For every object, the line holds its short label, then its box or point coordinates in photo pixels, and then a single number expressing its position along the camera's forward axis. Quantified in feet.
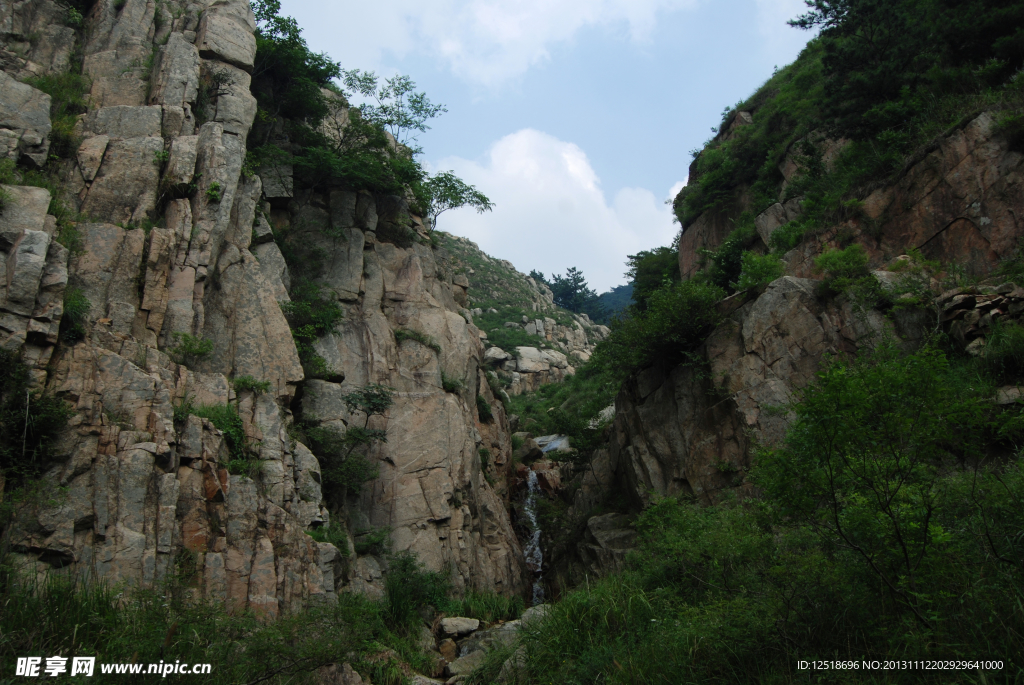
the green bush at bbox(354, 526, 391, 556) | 62.82
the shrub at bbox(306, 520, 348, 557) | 55.77
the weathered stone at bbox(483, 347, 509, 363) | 172.14
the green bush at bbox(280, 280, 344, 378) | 71.51
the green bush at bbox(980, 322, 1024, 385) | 42.57
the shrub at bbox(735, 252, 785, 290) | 67.21
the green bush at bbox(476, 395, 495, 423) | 94.89
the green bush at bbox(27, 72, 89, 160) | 63.41
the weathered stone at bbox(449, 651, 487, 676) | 47.37
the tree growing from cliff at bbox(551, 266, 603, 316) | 288.30
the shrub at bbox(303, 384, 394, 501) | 64.75
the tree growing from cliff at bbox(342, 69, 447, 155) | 100.17
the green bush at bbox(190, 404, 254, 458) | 51.83
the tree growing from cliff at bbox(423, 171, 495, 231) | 98.32
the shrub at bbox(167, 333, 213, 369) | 55.67
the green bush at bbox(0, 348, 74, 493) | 39.45
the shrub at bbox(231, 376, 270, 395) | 58.13
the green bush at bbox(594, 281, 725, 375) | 68.64
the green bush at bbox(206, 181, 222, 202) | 64.23
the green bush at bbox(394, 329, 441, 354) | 82.94
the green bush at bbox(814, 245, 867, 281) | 59.52
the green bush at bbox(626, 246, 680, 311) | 106.93
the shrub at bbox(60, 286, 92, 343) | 47.50
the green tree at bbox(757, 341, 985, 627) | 23.18
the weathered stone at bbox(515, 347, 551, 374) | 175.61
